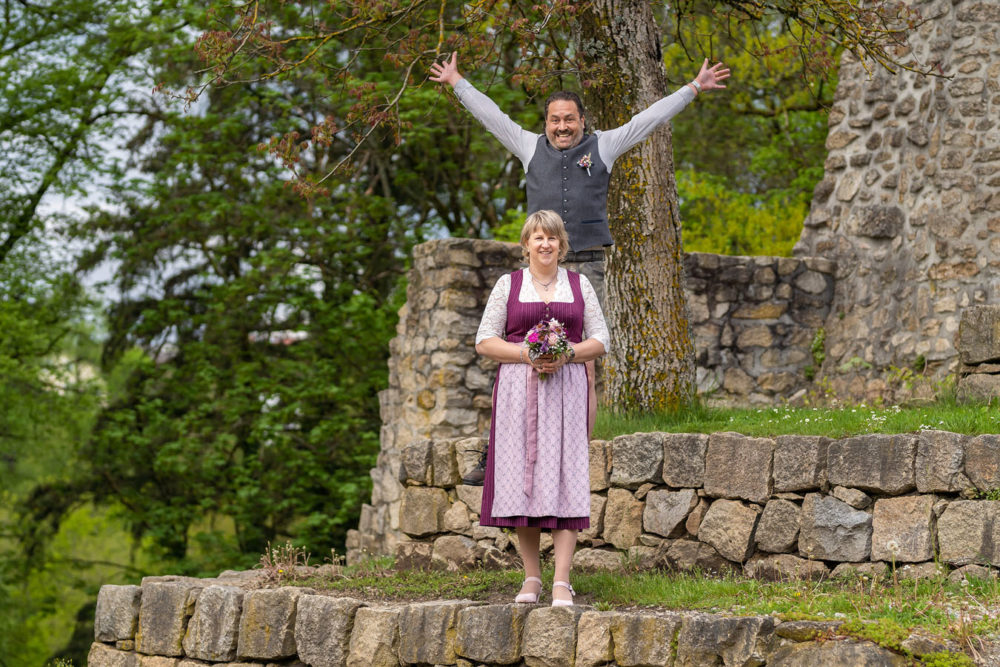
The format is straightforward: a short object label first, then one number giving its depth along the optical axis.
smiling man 12.59
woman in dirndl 11.27
